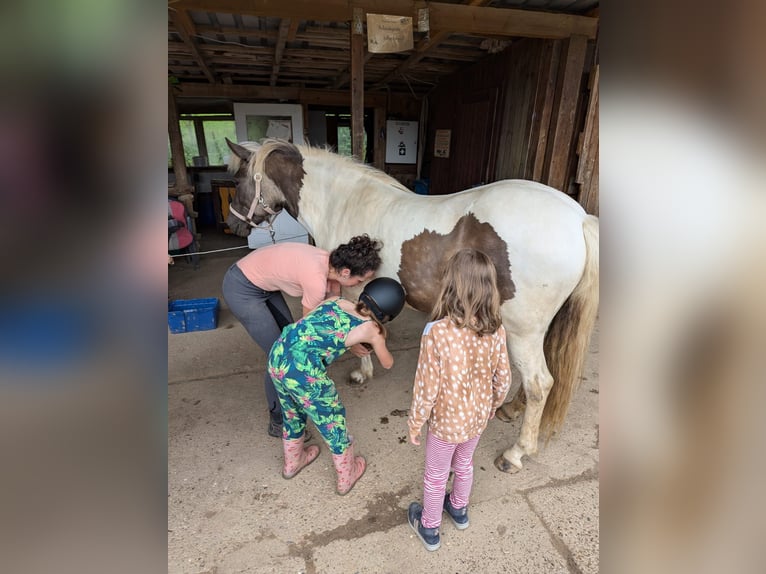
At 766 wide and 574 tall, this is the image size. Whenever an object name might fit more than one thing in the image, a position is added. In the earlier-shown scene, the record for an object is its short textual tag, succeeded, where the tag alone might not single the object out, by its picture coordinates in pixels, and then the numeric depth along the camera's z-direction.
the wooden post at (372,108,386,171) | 7.46
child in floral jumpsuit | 1.78
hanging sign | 3.09
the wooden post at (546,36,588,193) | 3.75
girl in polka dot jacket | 1.49
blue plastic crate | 3.73
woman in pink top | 2.11
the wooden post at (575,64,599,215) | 3.87
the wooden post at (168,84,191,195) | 5.30
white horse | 1.94
